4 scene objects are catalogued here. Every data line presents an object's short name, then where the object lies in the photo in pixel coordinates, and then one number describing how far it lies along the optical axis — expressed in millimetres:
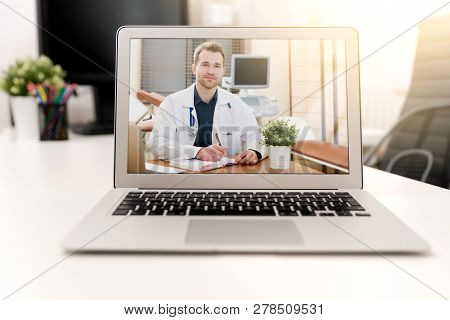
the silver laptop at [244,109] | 764
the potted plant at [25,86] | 1558
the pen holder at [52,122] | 1529
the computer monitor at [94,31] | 1731
